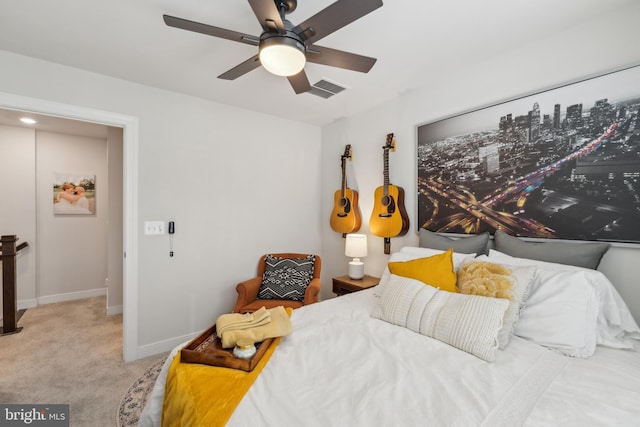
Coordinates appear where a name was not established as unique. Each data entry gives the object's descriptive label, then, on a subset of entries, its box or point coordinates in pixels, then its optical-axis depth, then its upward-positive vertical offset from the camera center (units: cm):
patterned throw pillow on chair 287 -66
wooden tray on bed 117 -60
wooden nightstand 275 -69
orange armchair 266 -81
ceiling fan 124 +87
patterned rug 181 -130
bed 91 -62
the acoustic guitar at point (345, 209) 321 +5
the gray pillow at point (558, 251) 159 -23
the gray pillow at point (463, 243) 205 -23
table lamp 294 -39
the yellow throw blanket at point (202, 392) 93 -63
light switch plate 262 -13
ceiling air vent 254 +115
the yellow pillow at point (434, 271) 167 -36
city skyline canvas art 160 +32
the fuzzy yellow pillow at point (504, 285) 138 -38
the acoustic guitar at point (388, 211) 271 +2
